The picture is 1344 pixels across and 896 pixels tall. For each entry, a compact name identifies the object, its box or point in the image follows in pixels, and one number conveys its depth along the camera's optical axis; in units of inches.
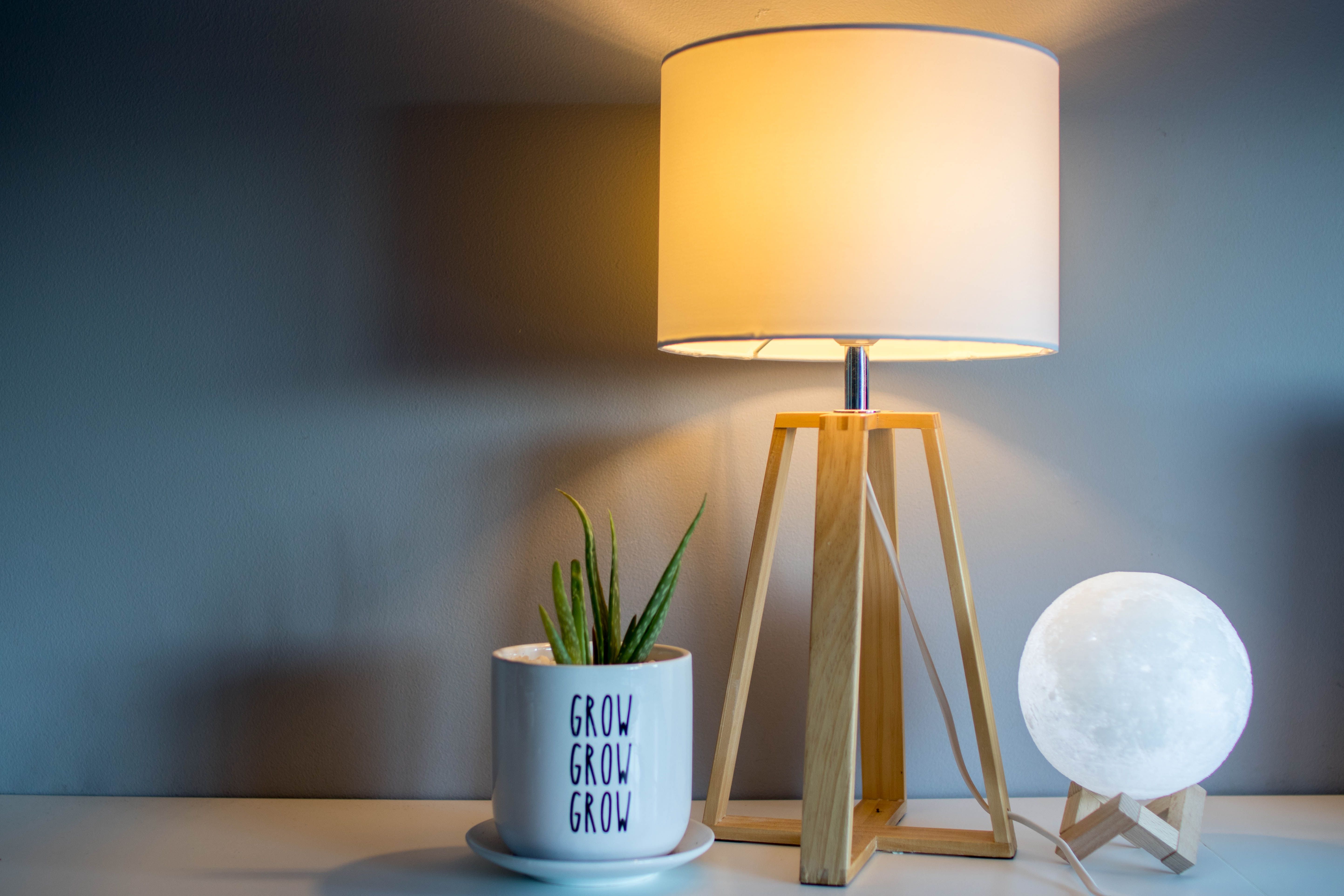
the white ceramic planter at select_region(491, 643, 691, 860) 29.4
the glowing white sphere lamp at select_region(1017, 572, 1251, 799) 29.8
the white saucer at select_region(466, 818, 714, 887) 29.4
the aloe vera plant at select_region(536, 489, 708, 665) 31.3
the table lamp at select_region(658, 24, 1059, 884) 28.6
